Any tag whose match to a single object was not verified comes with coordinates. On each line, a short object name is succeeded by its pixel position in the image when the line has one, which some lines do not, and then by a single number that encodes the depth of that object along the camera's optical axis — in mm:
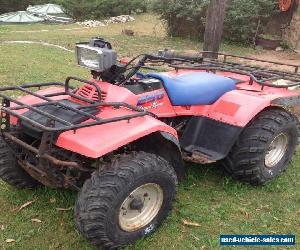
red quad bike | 2187
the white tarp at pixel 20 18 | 18631
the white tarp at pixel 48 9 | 20957
